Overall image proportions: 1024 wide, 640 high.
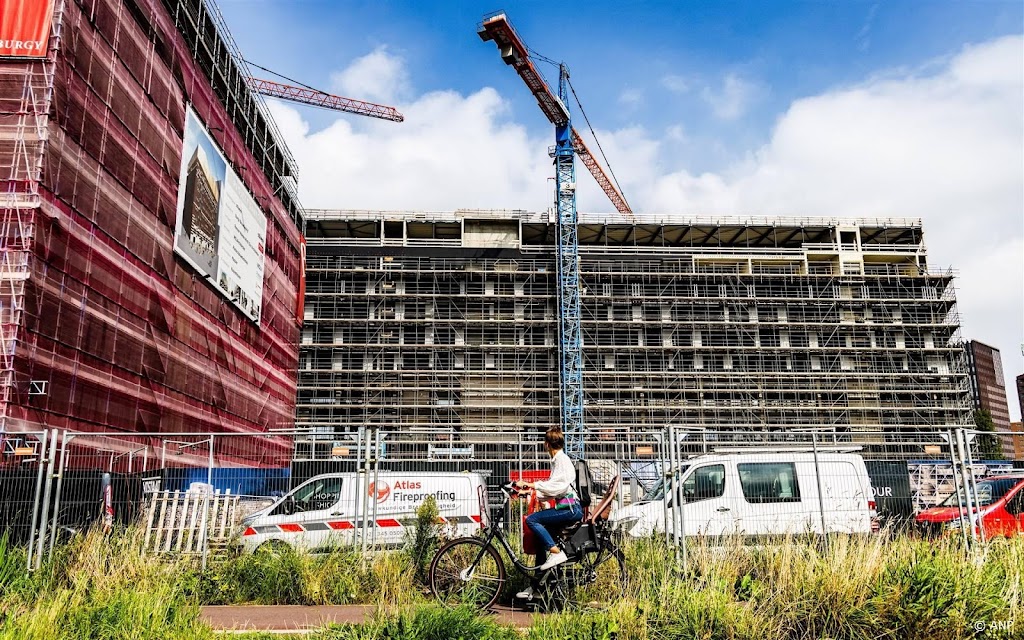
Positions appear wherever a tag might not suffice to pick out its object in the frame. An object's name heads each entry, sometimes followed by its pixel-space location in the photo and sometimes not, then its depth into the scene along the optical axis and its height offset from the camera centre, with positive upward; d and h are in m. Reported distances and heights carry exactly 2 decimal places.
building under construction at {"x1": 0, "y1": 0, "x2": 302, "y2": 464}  16.50 +6.34
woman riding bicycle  7.07 -0.23
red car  11.85 -0.60
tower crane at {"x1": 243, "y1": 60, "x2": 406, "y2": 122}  62.31 +29.65
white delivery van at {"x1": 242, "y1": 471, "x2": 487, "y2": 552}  11.95 -0.44
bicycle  7.07 -0.78
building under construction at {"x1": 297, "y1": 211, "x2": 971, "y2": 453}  51.72 +9.62
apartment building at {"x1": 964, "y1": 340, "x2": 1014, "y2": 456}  132.38 +14.97
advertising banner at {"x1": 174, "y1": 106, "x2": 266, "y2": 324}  24.08 +8.20
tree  61.94 +2.39
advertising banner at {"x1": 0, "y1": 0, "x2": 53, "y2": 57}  17.09 +9.50
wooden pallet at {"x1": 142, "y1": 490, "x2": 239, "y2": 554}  10.34 -0.59
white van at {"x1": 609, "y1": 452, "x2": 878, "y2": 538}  10.46 -0.29
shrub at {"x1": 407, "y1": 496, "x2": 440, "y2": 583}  8.44 -0.64
